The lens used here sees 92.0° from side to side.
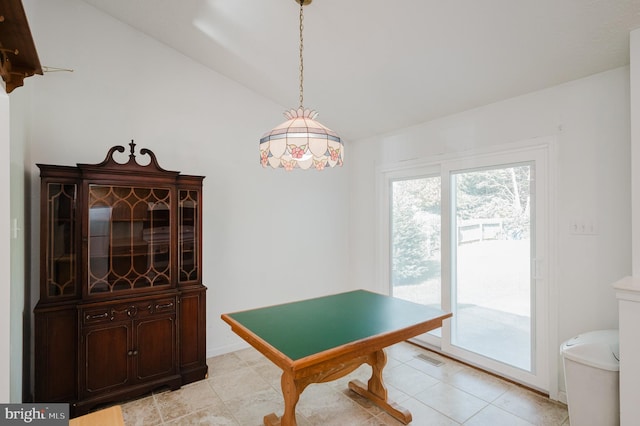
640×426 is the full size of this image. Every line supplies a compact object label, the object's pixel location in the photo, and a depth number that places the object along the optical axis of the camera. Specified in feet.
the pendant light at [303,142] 5.72
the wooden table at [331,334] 5.49
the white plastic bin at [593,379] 6.33
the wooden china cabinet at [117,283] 7.70
